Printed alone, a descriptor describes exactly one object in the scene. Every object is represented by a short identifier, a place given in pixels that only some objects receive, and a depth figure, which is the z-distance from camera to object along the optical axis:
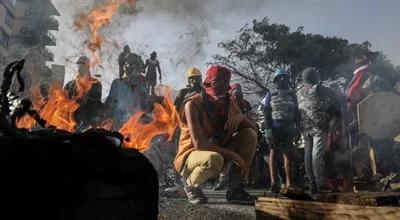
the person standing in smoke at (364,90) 6.38
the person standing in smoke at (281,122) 6.40
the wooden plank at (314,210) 2.25
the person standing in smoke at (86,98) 6.86
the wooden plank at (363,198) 2.34
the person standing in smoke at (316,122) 6.04
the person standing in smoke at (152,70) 10.96
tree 22.55
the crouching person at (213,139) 4.95
